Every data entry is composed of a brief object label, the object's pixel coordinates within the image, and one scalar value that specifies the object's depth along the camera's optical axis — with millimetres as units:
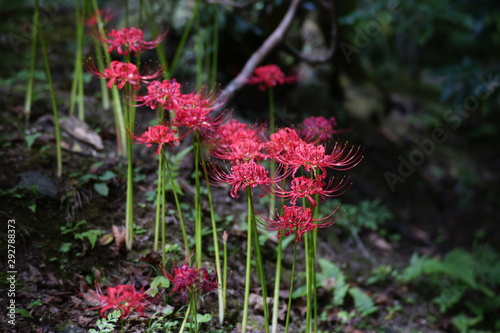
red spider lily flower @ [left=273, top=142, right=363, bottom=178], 2701
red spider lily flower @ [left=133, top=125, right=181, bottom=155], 2771
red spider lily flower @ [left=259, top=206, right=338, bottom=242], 2706
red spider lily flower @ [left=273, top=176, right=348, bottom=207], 2699
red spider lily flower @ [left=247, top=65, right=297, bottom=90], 3146
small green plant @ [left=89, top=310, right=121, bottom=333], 2796
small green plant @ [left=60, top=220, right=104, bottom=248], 3007
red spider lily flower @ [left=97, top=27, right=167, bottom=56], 2903
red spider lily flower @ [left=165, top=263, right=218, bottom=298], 2739
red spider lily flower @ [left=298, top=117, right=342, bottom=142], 2981
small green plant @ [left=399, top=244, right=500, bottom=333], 3398
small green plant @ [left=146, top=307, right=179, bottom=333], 2854
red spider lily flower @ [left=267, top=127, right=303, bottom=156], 2749
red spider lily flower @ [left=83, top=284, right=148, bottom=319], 2661
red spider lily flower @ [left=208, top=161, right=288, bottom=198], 2713
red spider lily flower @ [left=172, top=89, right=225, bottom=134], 2775
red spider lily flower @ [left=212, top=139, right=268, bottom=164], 2760
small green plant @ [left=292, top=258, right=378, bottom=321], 3215
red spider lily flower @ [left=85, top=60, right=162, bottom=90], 2793
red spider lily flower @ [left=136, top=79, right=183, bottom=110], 2777
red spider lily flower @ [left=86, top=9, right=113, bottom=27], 3303
